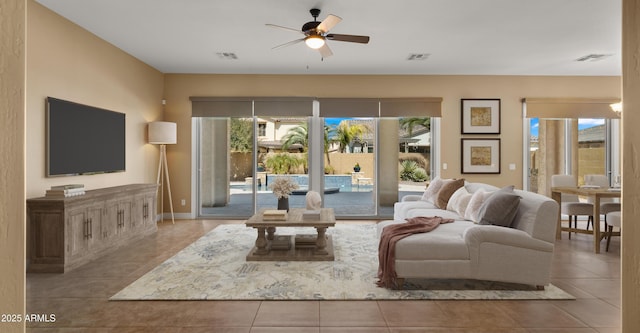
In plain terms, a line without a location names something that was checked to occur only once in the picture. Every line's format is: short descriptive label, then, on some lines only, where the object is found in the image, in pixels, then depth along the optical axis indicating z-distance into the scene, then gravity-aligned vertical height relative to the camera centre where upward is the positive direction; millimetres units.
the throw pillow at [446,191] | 5043 -359
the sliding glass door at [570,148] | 6926 +360
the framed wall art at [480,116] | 6859 +975
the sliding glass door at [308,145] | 6812 +438
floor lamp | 6129 +572
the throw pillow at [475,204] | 4066 -435
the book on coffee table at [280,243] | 4277 -943
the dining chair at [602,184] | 5172 -272
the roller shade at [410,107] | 6801 +1137
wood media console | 3650 -691
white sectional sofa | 3125 -772
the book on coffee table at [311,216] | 4062 -575
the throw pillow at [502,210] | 3408 -422
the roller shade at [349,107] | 6793 +1134
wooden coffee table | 3922 -936
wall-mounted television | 4027 +346
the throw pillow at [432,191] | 5383 -377
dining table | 4510 -369
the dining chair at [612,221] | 4438 -693
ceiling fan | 3758 +1409
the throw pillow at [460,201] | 4465 -450
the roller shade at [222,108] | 6812 +1118
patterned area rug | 3018 -1087
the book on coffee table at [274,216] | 3986 -560
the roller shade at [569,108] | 6773 +1120
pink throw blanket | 3160 -699
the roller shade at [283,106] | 6801 +1153
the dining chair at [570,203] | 5328 -568
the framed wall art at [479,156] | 6898 +200
